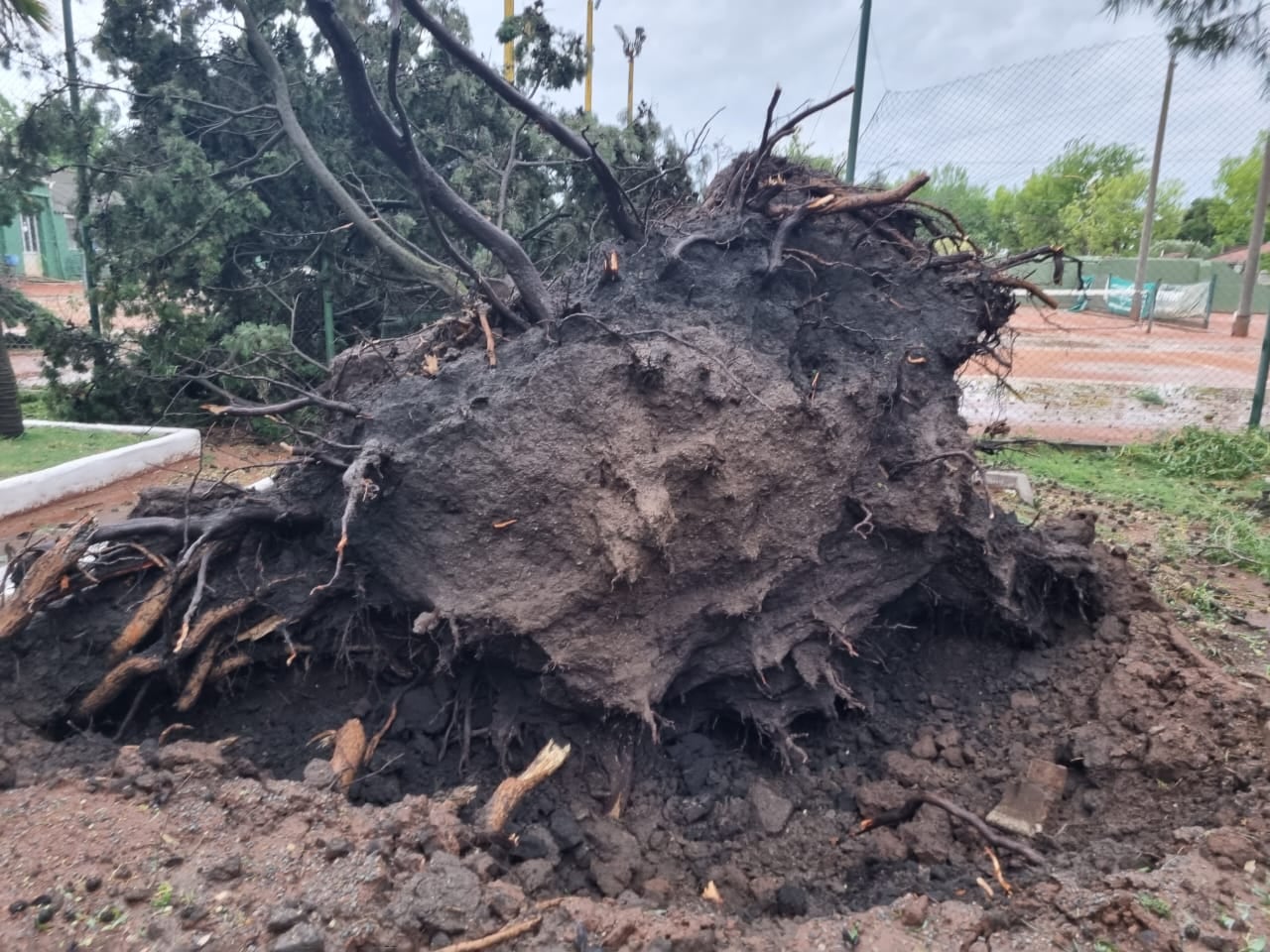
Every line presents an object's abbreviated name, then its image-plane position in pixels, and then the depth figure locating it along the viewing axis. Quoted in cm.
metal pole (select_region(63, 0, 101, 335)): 804
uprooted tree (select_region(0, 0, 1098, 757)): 298
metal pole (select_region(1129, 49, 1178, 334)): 1654
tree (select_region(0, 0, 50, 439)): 693
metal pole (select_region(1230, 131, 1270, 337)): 1100
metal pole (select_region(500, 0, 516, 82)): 798
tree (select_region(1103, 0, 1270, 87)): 716
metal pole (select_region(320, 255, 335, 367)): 829
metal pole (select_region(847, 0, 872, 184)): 761
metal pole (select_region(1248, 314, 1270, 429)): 790
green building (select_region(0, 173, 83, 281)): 1953
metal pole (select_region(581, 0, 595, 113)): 1036
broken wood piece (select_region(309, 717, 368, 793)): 288
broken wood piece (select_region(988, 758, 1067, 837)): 300
